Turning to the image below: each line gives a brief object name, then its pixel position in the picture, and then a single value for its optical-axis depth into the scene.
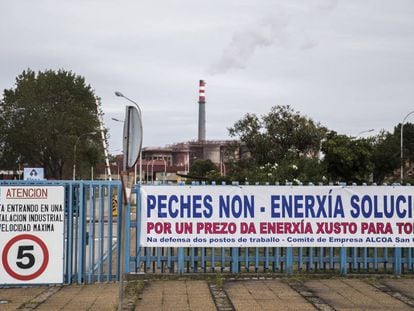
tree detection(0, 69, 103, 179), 58.00
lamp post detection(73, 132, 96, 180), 57.19
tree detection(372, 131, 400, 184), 48.94
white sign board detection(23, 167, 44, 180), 34.91
